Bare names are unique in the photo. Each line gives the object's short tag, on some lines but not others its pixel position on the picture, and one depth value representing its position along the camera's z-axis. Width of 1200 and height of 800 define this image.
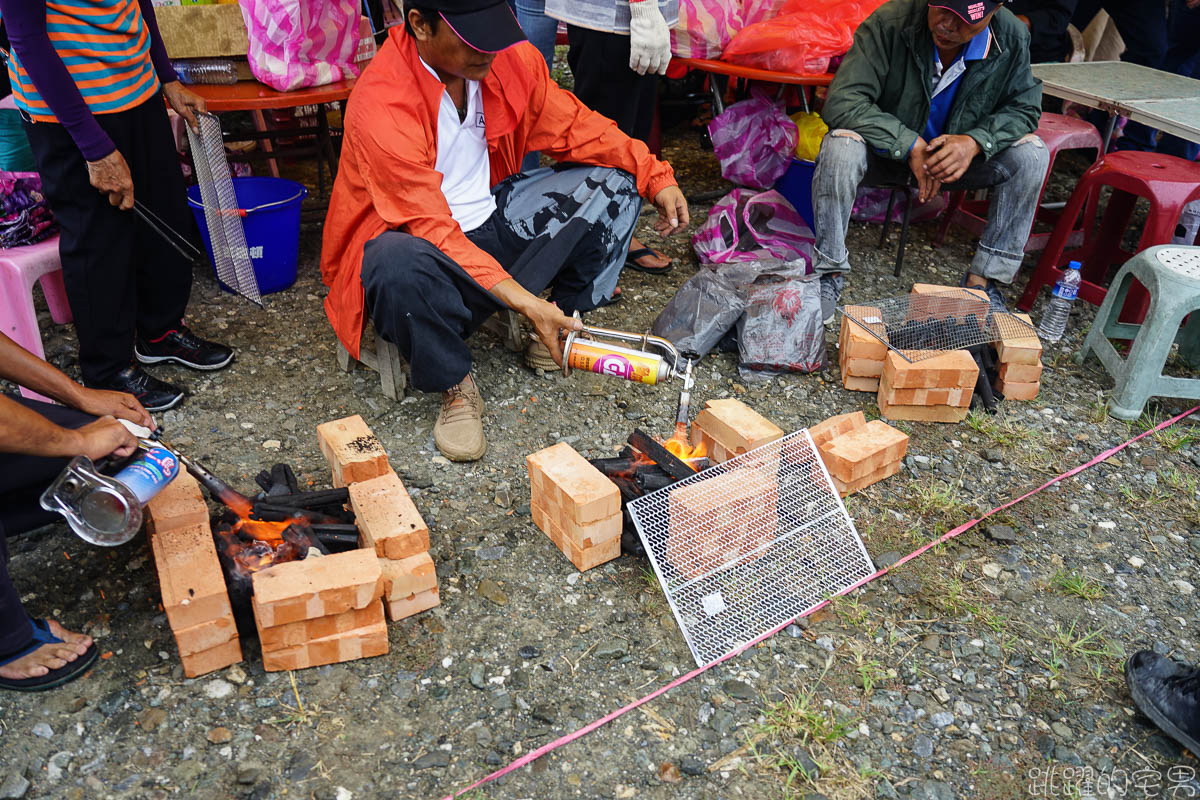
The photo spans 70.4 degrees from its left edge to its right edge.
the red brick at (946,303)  3.96
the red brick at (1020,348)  3.79
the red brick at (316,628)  2.33
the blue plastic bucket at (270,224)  4.10
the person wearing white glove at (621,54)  4.12
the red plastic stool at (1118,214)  4.13
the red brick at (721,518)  2.68
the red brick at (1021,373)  3.84
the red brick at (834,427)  3.28
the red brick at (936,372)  3.56
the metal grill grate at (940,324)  3.85
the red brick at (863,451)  3.16
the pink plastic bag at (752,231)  4.75
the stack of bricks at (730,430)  3.02
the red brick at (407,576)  2.51
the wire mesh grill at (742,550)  2.65
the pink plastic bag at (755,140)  5.18
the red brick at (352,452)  2.84
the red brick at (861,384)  3.88
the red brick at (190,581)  2.24
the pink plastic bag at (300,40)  4.13
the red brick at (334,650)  2.38
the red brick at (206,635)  2.29
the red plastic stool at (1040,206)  4.75
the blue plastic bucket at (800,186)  5.09
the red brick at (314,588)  2.26
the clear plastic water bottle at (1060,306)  4.27
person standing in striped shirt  2.89
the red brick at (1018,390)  3.88
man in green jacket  4.21
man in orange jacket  3.02
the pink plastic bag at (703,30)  4.97
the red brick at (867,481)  3.22
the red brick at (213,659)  2.35
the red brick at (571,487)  2.69
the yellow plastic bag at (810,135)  5.16
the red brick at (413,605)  2.58
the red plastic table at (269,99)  4.00
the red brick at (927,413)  3.69
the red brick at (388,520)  2.52
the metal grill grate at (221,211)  3.78
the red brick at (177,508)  2.46
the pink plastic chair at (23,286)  3.33
